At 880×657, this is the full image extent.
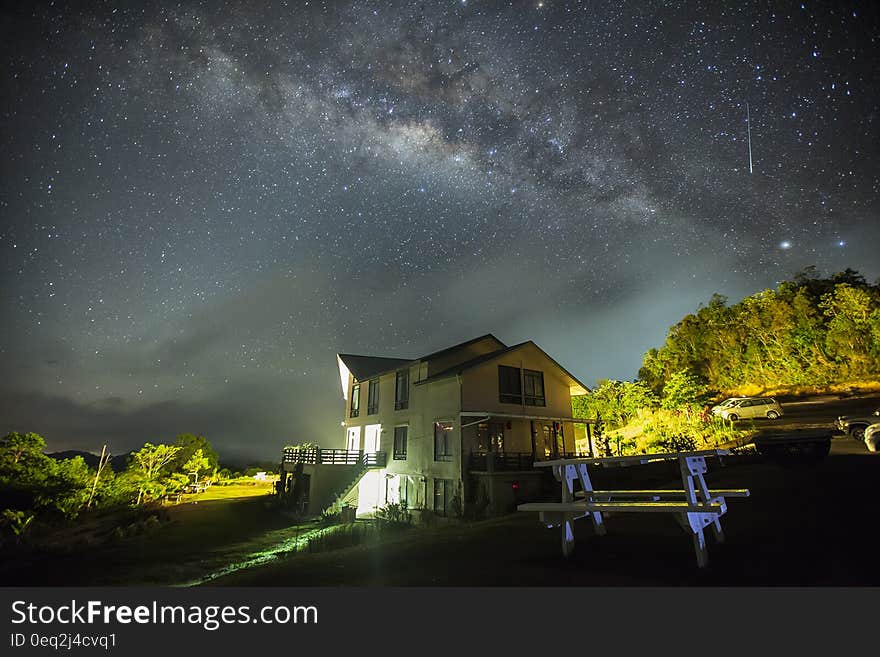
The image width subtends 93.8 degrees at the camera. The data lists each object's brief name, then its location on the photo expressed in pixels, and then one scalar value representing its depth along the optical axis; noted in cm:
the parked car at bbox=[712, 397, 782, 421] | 2625
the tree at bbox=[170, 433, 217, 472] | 5395
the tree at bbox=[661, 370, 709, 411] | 2770
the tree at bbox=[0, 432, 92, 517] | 2589
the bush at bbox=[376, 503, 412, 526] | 2231
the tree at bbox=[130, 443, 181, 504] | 3164
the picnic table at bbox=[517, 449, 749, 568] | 457
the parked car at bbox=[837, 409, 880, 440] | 1528
